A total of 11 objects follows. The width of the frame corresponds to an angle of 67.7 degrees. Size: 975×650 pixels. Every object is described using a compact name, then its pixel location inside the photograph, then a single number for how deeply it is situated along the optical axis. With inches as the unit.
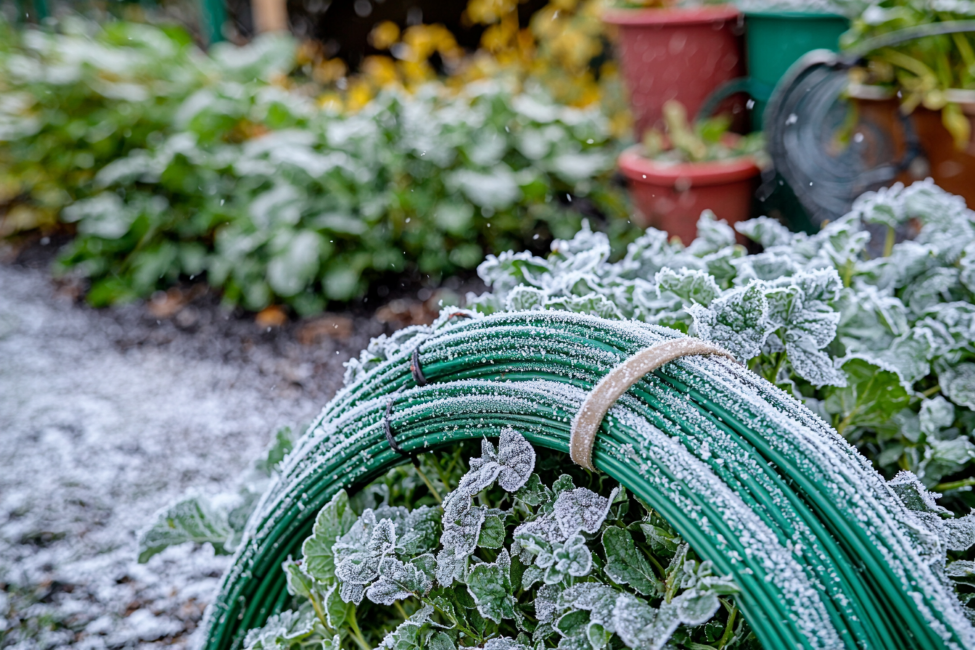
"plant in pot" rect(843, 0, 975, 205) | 88.4
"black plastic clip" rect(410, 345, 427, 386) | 37.7
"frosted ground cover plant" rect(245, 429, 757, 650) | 30.3
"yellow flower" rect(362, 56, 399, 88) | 173.0
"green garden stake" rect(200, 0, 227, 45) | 218.5
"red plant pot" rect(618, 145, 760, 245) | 118.4
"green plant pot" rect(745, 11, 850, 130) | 117.1
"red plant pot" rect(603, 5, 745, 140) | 131.1
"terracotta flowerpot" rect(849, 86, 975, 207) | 89.8
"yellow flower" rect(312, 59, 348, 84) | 195.5
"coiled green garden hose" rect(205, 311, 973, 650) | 25.9
